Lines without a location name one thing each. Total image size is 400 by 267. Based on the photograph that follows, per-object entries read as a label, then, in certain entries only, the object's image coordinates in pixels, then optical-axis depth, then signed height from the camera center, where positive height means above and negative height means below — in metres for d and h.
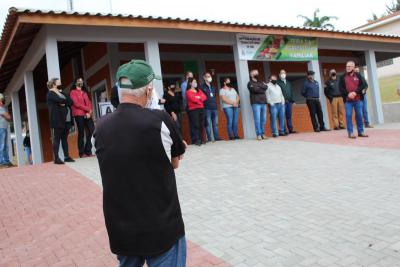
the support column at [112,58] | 11.68 +2.74
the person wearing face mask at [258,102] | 10.80 +0.89
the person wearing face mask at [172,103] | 10.05 +1.06
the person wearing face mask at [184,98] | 10.19 +1.17
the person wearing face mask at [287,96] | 11.95 +1.06
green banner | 11.57 +2.61
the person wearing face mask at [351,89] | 9.94 +0.87
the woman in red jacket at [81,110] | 8.88 +1.00
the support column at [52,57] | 8.71 +2.22
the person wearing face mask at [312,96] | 12.39 +1.01
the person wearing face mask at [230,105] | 10.91 +0.89
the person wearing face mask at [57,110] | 8.10 +0.98
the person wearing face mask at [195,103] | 10.02 +0.98
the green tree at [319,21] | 50.38 +13.63
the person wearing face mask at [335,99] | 13.08 +0.91
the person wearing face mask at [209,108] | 10.73 +0.88
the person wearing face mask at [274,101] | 11.29 +0.89
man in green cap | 1.96 -0.14
